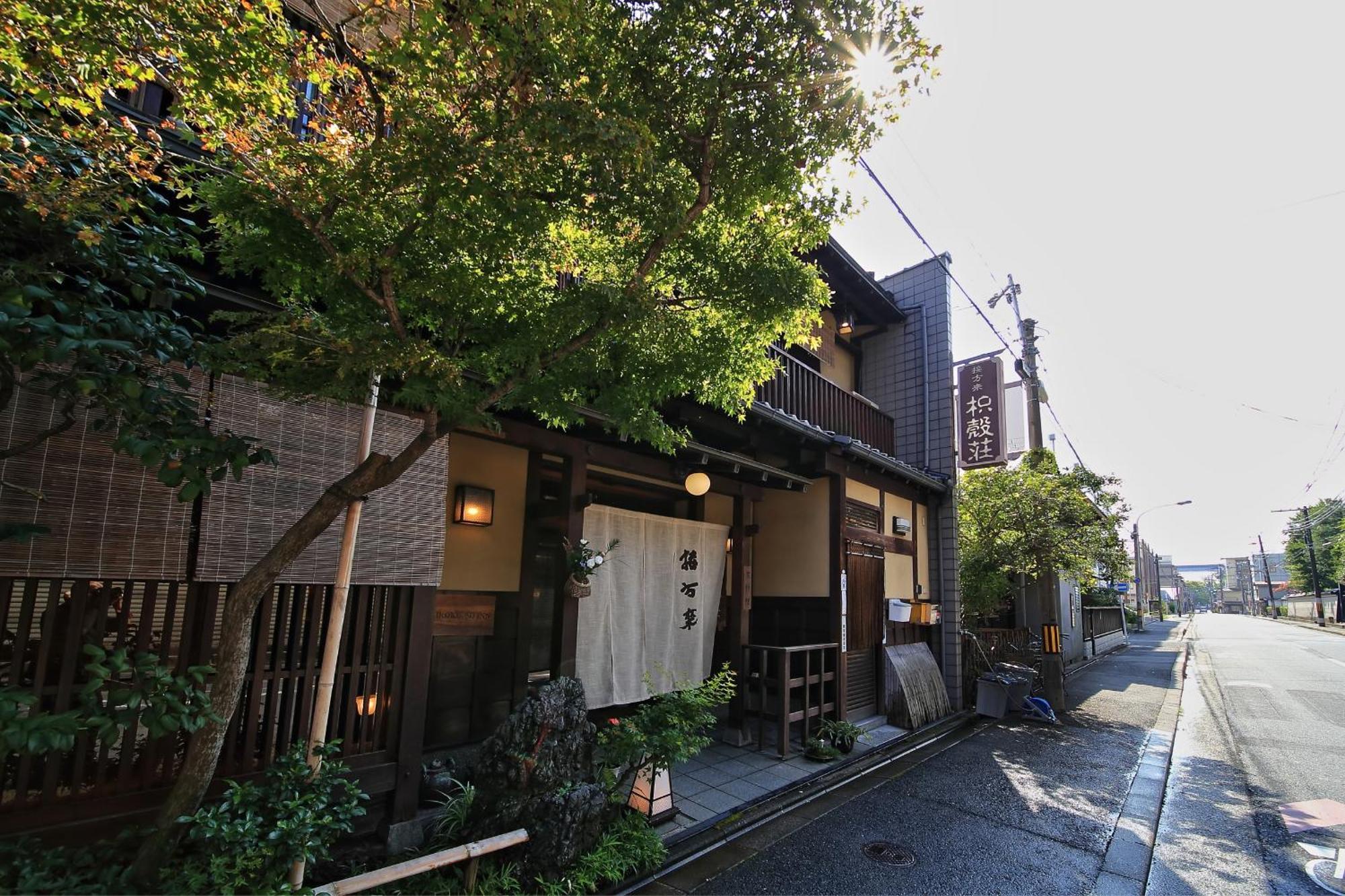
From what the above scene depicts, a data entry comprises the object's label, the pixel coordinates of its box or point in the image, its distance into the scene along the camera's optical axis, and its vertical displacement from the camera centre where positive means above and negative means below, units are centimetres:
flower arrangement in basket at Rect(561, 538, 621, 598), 600 -24
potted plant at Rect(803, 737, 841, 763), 751 -248
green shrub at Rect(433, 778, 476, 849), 441 -207
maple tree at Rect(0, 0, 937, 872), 287 +198
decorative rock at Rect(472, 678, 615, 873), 426 -178
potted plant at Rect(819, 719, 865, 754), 796 -238
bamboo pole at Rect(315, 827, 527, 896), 332 -194
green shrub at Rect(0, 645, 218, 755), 220 -74
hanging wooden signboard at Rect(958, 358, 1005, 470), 1086 +260
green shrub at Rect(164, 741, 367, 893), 293 -152
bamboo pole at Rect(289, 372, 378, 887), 365 -49
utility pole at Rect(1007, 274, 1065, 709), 1152 -53
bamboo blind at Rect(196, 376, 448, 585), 387 +25
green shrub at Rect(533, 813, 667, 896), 423 -236
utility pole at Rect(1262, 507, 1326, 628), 4791 +31
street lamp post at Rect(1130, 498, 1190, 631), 4156 -154
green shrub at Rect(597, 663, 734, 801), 496 -158
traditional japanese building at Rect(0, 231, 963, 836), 341 -21
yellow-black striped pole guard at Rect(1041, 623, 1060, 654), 1159 -150
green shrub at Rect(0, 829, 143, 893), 262 -158
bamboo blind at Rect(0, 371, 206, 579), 318 +11
